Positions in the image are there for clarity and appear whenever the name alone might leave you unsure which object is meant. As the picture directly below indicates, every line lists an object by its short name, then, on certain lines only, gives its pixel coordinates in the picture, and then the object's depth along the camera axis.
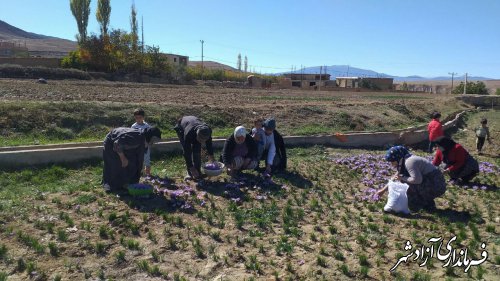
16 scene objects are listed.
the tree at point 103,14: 54.06
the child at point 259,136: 9.52
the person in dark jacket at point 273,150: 9.52
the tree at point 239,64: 110.60
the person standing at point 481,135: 15.29
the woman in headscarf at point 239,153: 8.90
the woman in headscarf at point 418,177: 7.18
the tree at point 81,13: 54.06
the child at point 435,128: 12.81
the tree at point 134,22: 61.25
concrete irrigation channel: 9.25
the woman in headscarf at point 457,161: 9.33
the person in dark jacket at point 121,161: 7.61
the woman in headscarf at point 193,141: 8.24
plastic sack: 7.09
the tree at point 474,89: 53.78
